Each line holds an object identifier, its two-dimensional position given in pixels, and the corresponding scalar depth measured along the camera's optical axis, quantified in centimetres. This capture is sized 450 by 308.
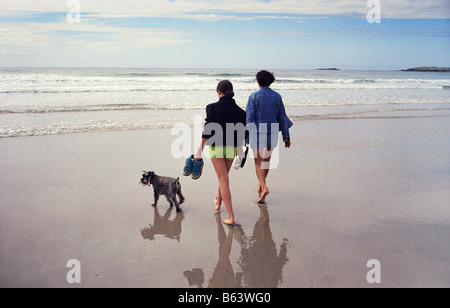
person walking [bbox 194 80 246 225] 467
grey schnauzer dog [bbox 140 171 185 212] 537
